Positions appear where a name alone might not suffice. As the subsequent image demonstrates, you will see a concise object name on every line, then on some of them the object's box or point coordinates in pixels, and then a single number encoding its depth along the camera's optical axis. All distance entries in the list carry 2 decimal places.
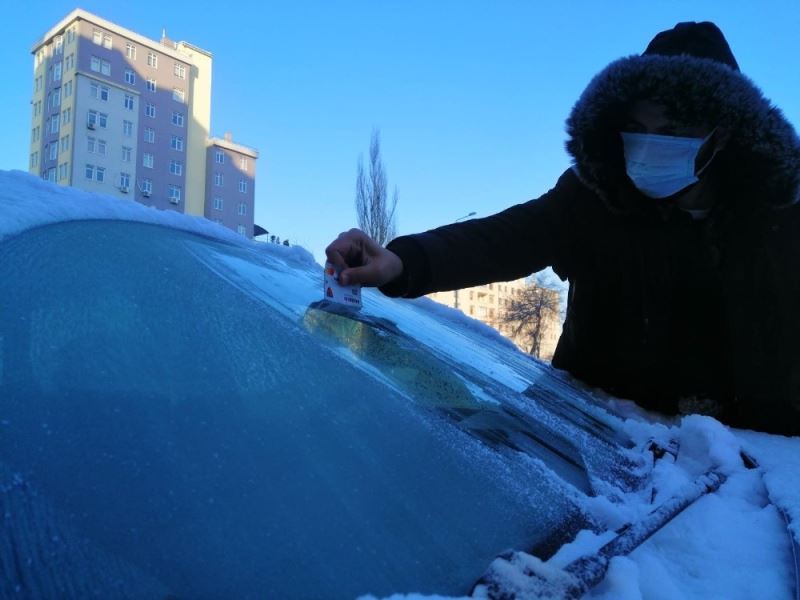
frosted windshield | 0.47
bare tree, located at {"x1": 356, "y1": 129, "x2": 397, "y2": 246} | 14.26
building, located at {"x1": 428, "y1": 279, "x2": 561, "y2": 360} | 45.04
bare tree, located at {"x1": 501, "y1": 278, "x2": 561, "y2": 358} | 29.50
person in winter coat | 1.48
